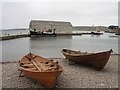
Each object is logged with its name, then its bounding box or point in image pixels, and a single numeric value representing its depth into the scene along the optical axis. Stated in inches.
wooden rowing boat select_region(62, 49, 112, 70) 216.4
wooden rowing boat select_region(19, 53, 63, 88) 138.0
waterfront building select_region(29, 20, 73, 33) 1527.2
